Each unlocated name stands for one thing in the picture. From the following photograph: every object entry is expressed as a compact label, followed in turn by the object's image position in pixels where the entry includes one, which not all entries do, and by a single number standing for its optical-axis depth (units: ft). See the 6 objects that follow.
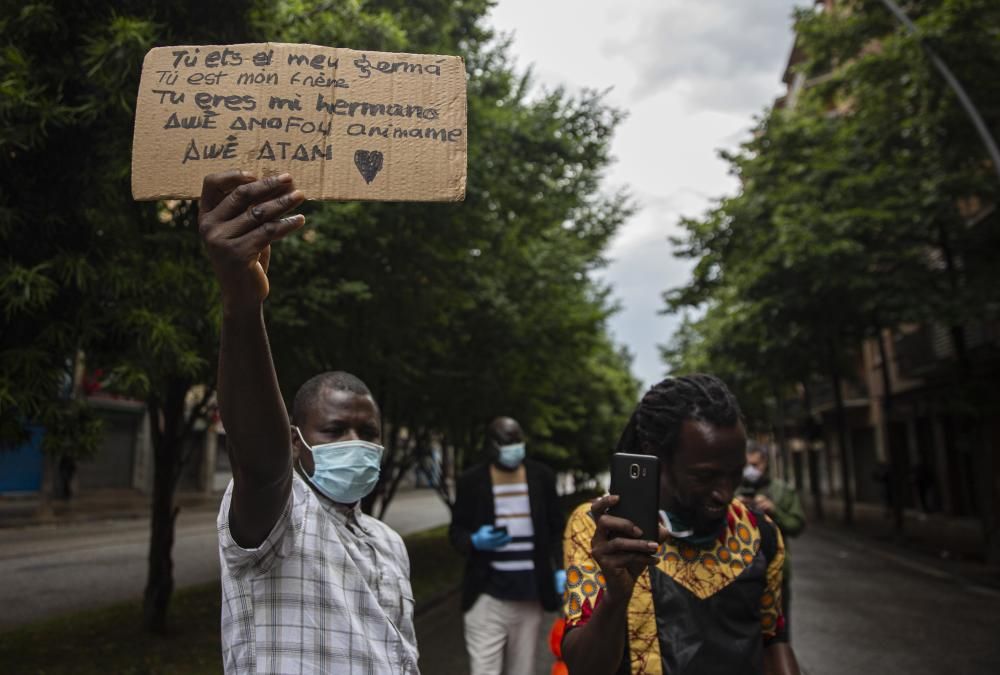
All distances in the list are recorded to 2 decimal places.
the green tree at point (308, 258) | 13.44
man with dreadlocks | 6.68
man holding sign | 4.97
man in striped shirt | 16.17
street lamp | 36.22
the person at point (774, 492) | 19.86
